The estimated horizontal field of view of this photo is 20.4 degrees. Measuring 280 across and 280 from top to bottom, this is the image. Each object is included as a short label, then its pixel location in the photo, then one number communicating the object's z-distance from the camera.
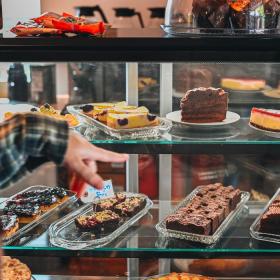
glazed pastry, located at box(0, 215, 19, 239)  1.85
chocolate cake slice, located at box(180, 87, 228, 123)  1.92
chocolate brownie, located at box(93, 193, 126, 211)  2.00
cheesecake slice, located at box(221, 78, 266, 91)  1.92
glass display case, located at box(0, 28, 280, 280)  1.71
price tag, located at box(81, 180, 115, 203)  2.03
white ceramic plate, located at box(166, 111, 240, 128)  1.92
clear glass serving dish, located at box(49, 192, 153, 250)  1.86
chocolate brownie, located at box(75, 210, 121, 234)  1.92
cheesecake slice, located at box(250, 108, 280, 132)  1.90
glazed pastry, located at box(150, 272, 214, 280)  2.04
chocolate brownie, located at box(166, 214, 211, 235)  1.89
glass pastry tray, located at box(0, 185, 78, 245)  1.88
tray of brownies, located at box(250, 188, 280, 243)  1.91
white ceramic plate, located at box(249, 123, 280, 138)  1.89
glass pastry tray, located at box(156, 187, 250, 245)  1.89
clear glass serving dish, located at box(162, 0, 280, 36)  1.77
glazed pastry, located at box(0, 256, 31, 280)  1.91
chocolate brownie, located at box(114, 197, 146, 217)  1.98
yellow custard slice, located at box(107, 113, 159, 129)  1.88
